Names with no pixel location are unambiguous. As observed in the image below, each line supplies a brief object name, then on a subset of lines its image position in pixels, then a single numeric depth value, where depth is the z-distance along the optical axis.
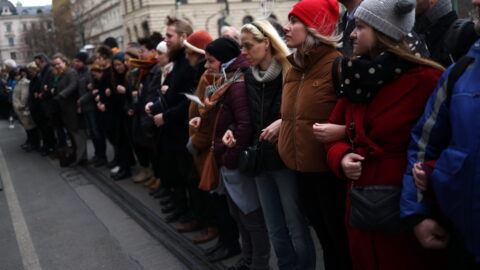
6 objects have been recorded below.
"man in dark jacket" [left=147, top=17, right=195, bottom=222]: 4.75
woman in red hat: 2.65
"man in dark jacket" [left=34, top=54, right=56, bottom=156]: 9.35
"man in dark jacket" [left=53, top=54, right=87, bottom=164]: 8.62
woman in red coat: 2.10
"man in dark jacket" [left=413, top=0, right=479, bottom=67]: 2.74
